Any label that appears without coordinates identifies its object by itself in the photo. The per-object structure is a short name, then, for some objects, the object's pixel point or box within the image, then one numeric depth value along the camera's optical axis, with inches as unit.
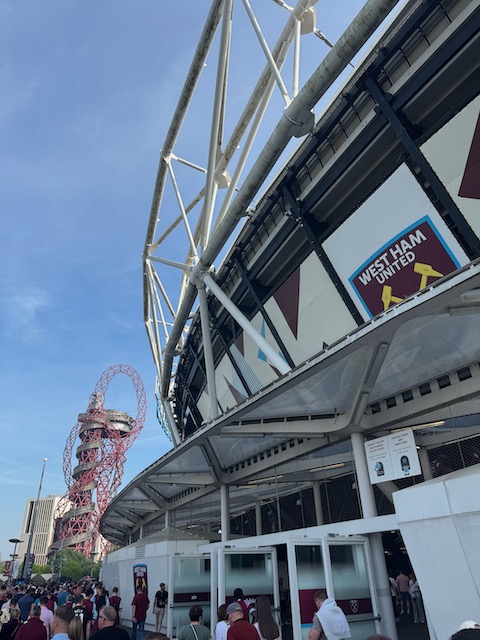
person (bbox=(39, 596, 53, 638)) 370.9
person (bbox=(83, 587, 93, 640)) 450.7
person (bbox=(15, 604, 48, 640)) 252.7
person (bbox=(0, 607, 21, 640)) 328.2
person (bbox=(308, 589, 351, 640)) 242.7
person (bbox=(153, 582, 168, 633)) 536.7
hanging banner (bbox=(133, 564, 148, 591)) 711.1
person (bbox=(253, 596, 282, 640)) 227.8
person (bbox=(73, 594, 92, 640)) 424.1
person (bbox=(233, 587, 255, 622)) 386.1
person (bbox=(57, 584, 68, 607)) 518.6
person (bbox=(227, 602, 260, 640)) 203.3
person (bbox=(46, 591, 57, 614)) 423.2
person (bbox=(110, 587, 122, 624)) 503.2
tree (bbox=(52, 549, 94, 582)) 2417.6
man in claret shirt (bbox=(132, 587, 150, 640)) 511.5
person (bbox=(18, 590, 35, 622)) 433.8
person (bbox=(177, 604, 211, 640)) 215.2
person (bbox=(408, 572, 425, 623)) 559.4
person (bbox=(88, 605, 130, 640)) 167.9
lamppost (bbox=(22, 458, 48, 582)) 1453.5
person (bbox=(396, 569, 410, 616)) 628.4
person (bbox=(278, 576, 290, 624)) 596.9
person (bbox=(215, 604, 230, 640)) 260.3
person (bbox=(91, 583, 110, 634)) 500.3
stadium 332.5
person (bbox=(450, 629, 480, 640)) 82.1
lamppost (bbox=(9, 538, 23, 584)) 1453.4
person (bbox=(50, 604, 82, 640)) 199.2
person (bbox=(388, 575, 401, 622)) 629.0
